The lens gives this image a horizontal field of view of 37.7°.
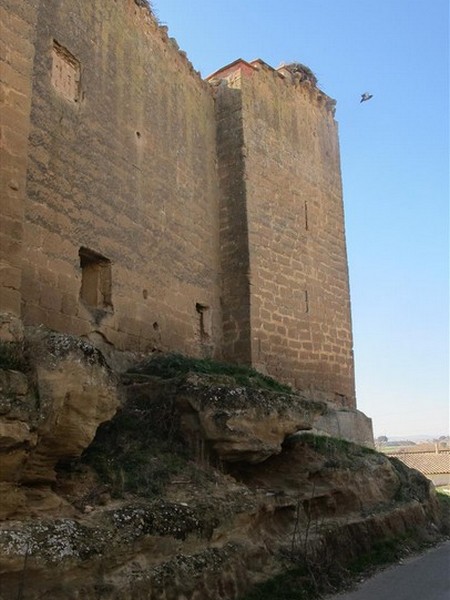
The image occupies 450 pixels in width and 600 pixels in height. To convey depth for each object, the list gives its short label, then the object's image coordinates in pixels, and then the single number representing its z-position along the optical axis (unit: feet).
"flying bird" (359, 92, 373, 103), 48.01
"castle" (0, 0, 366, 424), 24.86
